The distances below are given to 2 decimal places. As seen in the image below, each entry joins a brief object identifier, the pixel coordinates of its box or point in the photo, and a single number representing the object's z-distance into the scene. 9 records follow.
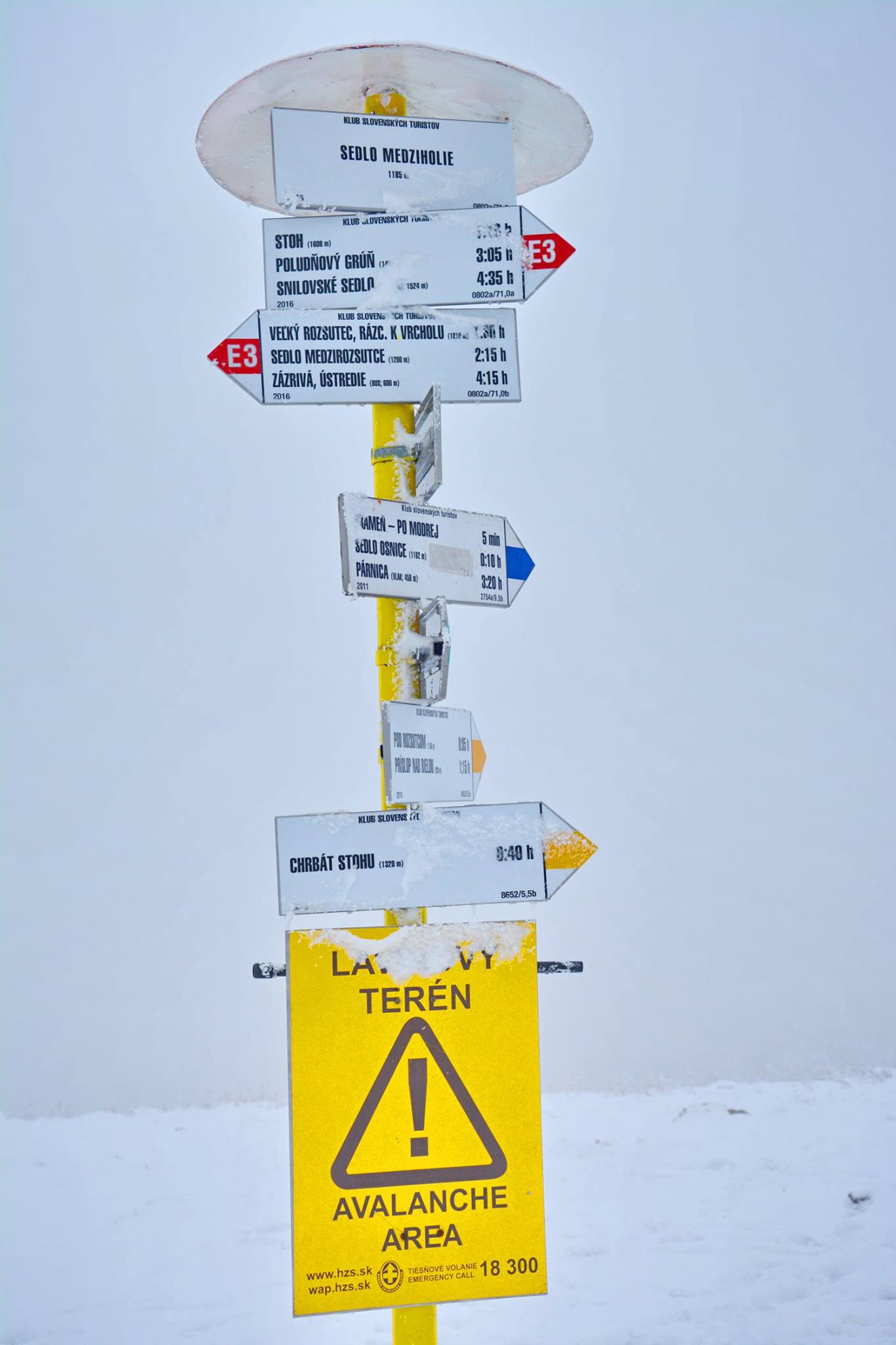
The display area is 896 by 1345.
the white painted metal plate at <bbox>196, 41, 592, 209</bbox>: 2.68
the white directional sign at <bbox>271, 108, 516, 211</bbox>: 2.72
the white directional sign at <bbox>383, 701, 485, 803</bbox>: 2.55
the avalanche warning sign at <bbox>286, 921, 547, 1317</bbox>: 2.54
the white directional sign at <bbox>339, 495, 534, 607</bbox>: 2.54
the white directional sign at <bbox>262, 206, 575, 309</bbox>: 2.73
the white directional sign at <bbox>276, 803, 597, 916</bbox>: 2.54
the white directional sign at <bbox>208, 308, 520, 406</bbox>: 2.70
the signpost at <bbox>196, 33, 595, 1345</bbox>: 2.55
